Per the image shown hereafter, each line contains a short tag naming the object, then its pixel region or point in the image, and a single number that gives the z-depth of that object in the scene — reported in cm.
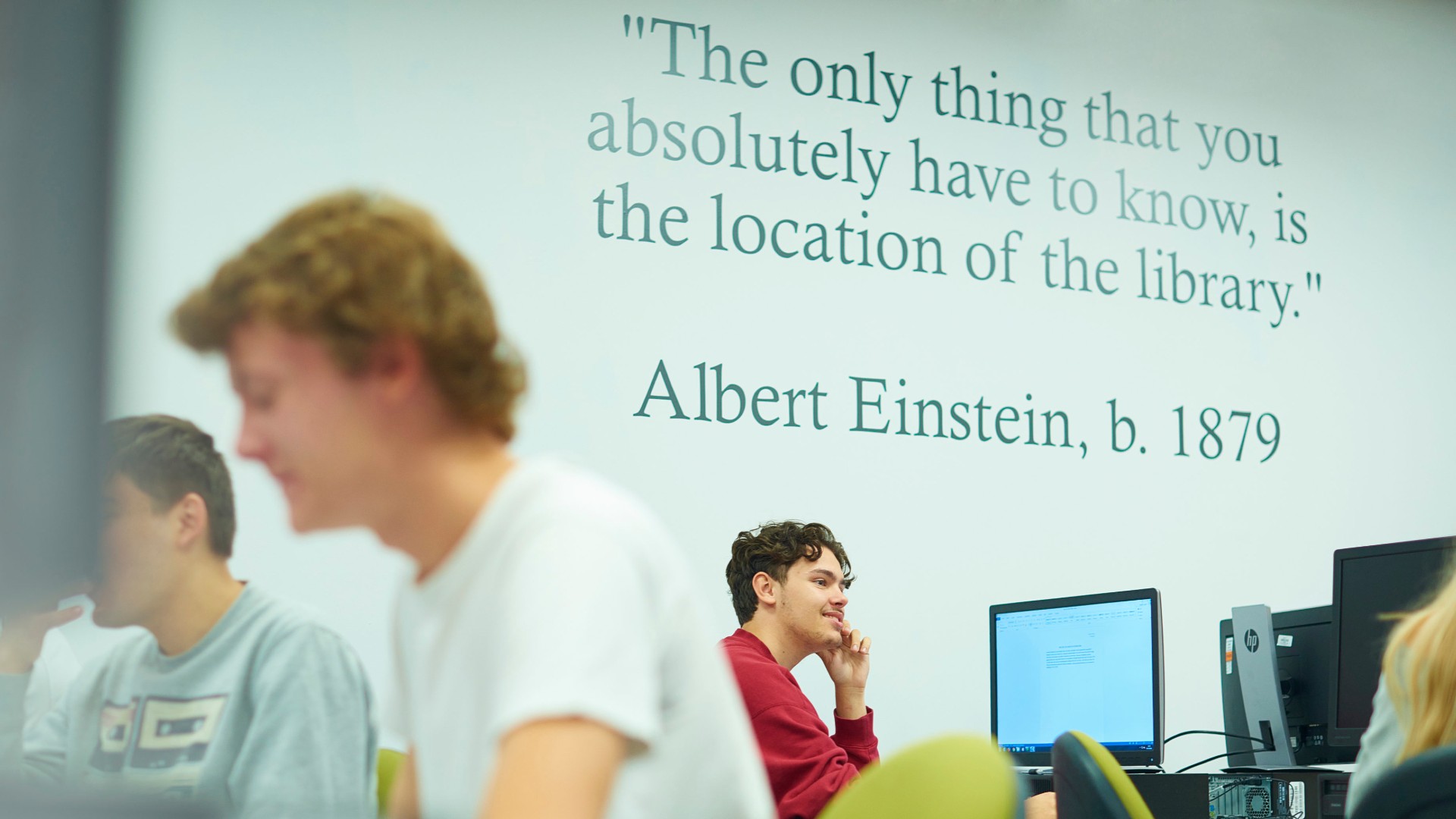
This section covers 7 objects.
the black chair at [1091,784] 189
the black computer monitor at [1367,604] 279
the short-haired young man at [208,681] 138
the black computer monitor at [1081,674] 326
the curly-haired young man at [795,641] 310
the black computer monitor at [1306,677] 330
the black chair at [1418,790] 115
